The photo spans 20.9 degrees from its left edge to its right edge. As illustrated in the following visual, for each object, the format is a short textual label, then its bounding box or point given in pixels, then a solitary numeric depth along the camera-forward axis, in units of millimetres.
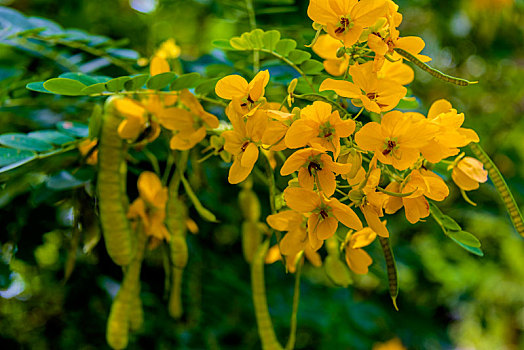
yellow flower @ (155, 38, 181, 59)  810
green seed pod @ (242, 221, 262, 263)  822
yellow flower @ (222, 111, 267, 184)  669
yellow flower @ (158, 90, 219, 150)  727
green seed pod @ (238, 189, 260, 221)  820
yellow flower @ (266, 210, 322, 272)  692
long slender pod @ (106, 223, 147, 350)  779
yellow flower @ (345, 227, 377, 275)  716
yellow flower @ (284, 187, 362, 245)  667
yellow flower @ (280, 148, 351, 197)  658
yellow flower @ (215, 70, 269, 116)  674
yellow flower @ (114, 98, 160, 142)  736
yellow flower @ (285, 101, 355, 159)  653
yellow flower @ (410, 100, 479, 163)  664
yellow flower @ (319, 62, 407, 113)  659
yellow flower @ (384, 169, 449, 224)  665
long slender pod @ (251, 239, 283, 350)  785
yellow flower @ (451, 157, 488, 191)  703
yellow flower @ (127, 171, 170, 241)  775
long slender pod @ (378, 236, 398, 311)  695
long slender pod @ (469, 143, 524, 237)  699
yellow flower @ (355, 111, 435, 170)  657
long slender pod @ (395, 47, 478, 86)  668
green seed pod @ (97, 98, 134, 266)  742
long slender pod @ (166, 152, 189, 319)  766
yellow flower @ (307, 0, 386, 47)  657
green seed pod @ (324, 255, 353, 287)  749
